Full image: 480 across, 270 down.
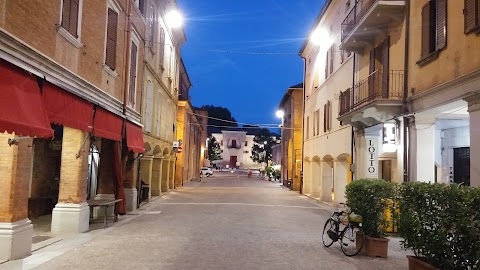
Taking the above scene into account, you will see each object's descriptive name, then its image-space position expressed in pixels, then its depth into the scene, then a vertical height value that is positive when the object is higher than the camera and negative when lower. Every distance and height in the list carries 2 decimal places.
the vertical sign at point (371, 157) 15.98 +0.42
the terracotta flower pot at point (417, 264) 6.02 -1.37
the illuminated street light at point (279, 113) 43.28 +5.21
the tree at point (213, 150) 97.71 +3.17
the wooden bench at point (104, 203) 12.51 -1.26
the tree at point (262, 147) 87.00 +3.79
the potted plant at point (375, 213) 9.31 -0.98
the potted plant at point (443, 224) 5.47 -0.75
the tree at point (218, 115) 106.94 +12.24
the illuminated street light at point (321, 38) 24.35 +7.86
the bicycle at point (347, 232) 9.58 -1.51
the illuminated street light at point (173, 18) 24.19 +8.46
